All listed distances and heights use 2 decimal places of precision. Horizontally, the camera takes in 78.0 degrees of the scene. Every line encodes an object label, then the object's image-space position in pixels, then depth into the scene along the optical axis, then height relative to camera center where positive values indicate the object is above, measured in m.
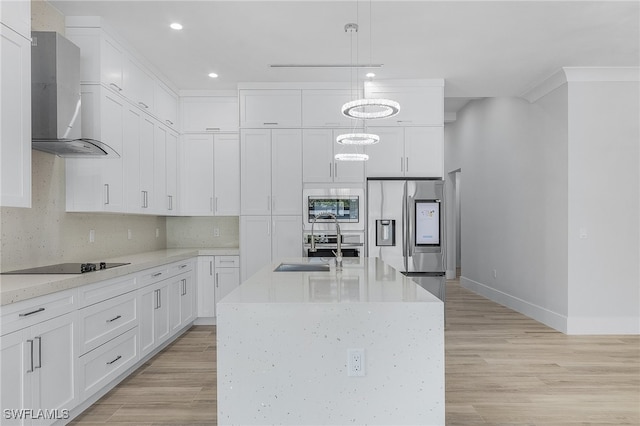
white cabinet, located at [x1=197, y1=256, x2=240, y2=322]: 4.90 -0.78
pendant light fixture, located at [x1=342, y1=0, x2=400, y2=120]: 2.60 +0.73
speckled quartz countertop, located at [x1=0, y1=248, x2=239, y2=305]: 1.99 -0.40
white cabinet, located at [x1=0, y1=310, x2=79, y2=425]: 1.95 -0.86
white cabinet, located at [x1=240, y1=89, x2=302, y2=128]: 4.89 +1.32
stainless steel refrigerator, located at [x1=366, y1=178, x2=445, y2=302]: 4.73 -0.18
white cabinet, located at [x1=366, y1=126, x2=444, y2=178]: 4.84 +0.76
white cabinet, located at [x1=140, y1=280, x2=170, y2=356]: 3.45 -0.94
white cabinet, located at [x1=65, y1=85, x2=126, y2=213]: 3.27 +0.39
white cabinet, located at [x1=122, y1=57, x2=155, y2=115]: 3.76 +1.31
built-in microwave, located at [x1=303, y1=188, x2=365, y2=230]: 4.74 +0.10
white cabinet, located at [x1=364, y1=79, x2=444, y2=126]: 4.82 +1.40
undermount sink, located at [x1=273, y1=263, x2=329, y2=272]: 3.01 -0.41
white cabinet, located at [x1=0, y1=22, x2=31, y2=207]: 2.23 +0.57
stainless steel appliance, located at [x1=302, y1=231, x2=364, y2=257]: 4.67 -0.34
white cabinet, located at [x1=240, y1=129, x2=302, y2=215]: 4.88 +0.57
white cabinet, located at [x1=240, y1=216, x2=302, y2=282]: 4.86 -0.34
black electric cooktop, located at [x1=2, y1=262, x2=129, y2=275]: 2.59 -0.38
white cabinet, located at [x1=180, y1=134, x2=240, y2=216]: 5.23 +0.51
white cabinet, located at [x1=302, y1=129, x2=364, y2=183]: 4.87 +0.74
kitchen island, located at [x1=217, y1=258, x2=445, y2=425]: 1.81 -0.68
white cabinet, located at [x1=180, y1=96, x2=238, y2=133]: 5.23 +1.34
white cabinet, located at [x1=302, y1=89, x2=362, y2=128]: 4.88 +1.32
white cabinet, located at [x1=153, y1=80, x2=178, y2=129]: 4.46 +1.33
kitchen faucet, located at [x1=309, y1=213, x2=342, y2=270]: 2.80 -0.31
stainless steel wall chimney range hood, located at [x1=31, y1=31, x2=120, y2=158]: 2.70 +0.84
